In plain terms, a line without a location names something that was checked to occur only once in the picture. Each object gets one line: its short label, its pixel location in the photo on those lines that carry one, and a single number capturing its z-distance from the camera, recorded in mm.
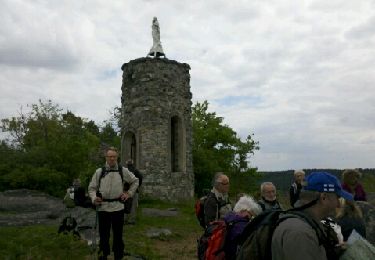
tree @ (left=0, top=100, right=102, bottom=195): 17984
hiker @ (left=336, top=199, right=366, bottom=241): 4320
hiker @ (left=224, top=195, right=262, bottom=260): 3432
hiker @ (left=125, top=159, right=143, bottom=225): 11200
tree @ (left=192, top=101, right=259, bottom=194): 27078
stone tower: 16484
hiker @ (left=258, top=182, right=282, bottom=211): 5594
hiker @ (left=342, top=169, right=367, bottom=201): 5617
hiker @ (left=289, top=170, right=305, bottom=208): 7715
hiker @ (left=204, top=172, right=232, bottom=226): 5332
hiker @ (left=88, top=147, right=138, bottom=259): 6621
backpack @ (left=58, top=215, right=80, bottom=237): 8852
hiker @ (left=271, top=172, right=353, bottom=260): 2418
